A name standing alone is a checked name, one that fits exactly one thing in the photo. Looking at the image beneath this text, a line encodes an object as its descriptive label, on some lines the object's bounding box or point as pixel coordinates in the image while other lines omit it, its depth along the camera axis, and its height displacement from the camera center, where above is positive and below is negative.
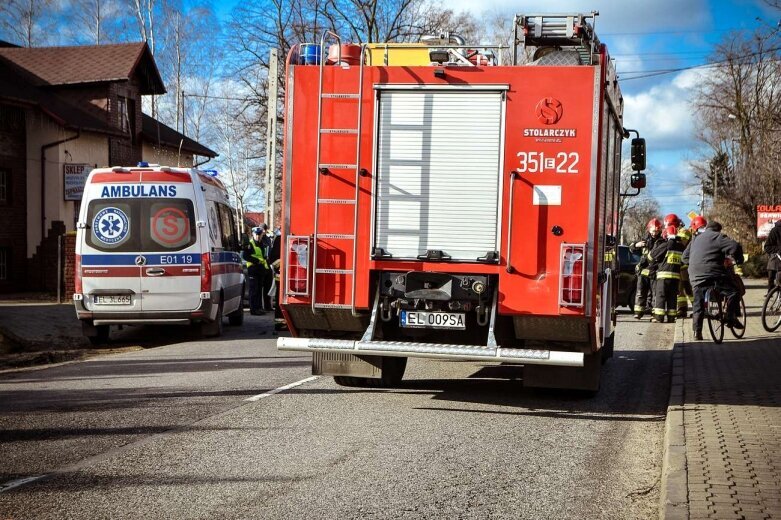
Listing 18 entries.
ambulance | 14.87 -0.47
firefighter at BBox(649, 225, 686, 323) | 19.06 -0.86
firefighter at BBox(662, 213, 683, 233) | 19.89 +0.14
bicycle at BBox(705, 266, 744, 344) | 15.24 -1.28
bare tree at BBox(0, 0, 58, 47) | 46.69 +9.11
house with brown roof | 31.55 +2.87
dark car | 22.98 -1.22
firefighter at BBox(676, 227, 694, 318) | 20.12 -1.38
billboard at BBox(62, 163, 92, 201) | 33.34 +1.13
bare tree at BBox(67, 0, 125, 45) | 48.59 +9.53
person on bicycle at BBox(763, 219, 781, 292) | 18.44 -0.31
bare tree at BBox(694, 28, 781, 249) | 43.91 +4.40
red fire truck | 8.50 +0.23
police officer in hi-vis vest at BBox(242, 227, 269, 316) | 21.94 -1.05
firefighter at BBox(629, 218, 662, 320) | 21.20 -0.95
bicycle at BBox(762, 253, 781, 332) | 17.00 -1.44
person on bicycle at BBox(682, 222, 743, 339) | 15.16 -0.62
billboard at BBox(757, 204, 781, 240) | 36.88 +0.51
